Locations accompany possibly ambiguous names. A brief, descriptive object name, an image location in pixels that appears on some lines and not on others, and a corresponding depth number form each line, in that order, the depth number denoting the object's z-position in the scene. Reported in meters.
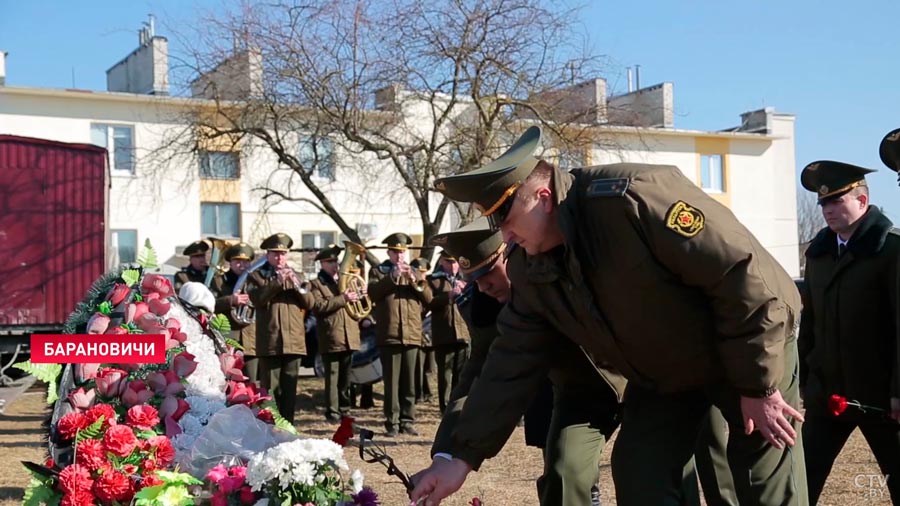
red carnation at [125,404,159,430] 4.81
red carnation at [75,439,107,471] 4.43
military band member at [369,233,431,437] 10.89
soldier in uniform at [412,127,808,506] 3.26
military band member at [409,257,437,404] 12.26
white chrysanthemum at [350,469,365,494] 3.78
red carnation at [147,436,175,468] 4.50
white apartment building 29.06
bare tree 15.11
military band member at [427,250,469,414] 12.11
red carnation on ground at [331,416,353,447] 3.83
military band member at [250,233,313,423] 10.88
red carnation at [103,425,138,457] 4.48
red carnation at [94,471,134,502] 4.30
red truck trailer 15.21
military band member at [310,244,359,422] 11.63
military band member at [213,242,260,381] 10.97
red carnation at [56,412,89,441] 4.64
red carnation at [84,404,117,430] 4.71
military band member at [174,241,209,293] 11.88
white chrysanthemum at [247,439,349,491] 3.63
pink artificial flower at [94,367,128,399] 5.13
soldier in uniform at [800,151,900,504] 5.18
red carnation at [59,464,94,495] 4.33
